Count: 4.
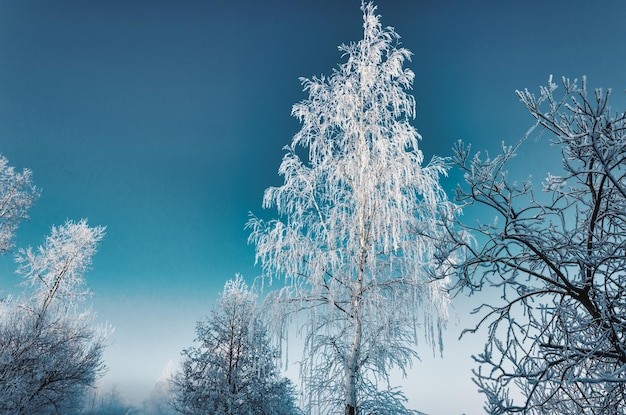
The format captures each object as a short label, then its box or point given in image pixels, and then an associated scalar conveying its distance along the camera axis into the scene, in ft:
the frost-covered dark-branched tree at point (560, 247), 7.36
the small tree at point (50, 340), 33.32
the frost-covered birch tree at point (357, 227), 19.30
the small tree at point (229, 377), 32.73
